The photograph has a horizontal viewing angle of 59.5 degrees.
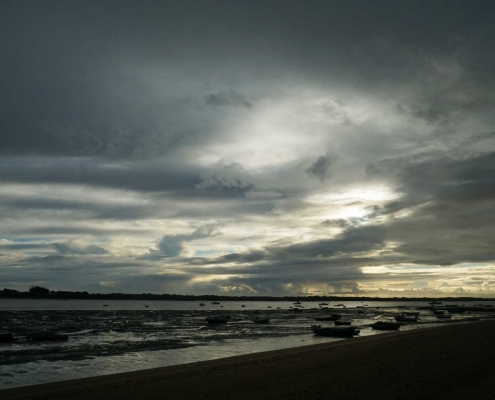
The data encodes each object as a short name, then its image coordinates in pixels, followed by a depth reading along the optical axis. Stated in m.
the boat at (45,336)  42.69
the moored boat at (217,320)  71.81
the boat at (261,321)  72.81
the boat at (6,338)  41.19
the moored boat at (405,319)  79.81
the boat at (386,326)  58.88
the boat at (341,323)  66.89
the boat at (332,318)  88.44
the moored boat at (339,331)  49.47
